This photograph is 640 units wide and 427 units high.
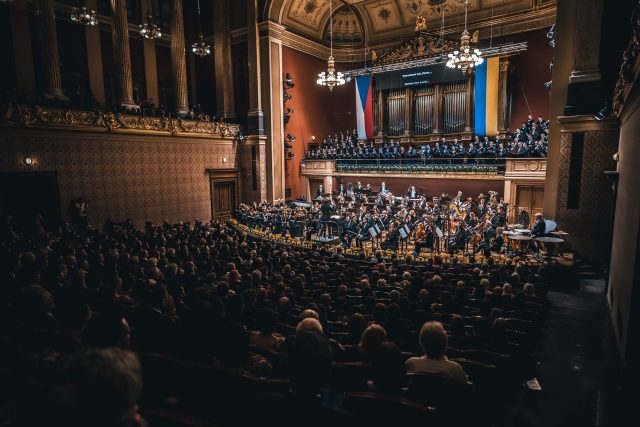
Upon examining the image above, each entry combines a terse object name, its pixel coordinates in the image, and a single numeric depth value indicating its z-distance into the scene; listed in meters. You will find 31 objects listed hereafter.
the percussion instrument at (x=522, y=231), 10.30
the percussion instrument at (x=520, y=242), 9.67
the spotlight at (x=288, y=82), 20.52
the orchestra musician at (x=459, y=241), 10.34
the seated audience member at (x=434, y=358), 2.75
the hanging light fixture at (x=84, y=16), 12.25
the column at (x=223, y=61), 19.81
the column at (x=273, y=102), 19.39
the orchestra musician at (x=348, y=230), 11.93
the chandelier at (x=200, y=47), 15.29
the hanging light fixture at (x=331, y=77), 14.45
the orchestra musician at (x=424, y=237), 10.44
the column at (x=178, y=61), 17.56
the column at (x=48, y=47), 13.37
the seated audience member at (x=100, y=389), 1.21
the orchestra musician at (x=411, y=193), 17.95
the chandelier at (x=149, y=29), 13.34
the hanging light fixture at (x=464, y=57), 12.06
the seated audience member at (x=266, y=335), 3.38
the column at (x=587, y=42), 9.77
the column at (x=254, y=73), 19.17
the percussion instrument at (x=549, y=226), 9.93
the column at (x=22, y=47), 14.29
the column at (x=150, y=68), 19.23
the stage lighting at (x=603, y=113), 9.03
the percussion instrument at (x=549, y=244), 9.01
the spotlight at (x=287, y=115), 20.89
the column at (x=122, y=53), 15.25
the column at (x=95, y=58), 16.75
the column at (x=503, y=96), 18.44
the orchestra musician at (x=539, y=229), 9.59
